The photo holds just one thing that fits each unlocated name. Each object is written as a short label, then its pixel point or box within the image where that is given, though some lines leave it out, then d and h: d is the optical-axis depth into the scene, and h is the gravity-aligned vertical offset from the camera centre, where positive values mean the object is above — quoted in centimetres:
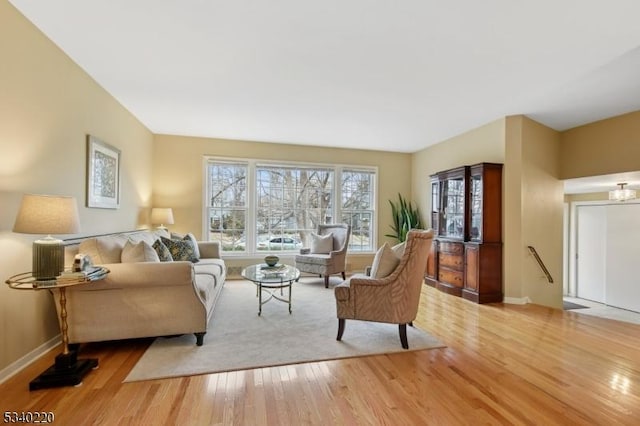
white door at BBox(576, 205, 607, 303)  608 -71
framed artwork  312 +43
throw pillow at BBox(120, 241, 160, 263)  261 -37
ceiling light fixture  466 +40
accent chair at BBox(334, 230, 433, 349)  263 -67
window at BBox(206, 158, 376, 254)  557 +23
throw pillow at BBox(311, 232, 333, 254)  515 -51
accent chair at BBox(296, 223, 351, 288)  478 -65
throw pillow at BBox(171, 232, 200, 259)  422 -39
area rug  232 -118
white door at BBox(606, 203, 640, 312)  556 -69
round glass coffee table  329 -72
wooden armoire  415 -26
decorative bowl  380 -59
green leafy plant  596 -4
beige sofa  241 -74
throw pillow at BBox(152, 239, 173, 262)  320 -43
